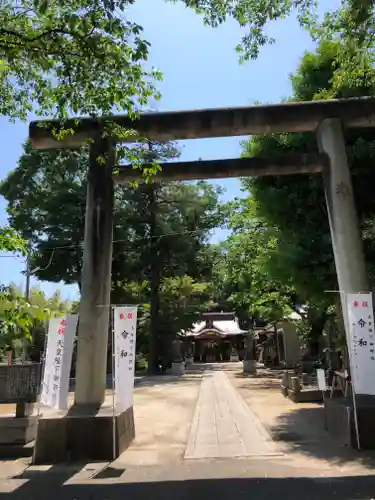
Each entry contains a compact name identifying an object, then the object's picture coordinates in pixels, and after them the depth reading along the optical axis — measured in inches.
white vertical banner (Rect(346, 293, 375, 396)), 286.4
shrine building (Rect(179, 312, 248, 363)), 1581.0
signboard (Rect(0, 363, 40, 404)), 363.9
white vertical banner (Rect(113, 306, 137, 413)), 311.9
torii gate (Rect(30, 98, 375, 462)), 319.6
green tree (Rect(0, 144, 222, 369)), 967.0
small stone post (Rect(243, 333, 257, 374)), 1046.4
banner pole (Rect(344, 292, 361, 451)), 284.2
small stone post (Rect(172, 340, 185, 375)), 1036.4
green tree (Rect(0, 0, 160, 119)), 222.1
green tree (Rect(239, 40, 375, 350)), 393.7
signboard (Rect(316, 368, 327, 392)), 390.6
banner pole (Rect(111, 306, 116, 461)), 290.5
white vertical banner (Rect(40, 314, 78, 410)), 311.3
